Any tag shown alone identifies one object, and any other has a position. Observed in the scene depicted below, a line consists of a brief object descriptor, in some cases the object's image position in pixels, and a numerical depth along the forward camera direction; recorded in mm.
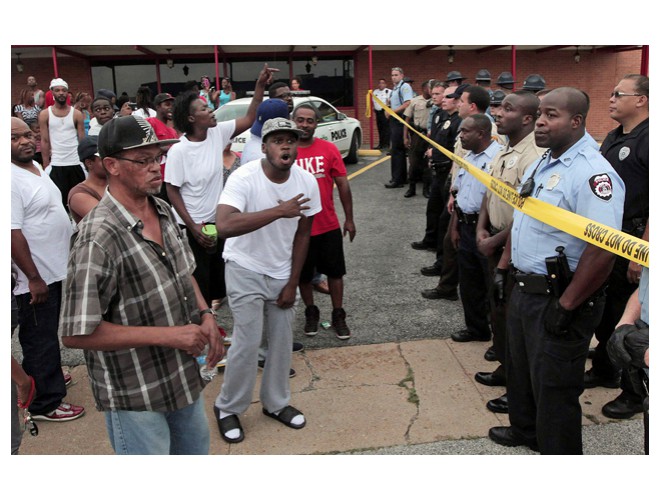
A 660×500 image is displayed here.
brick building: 17094
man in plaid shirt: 2141
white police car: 10602
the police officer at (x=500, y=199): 3898
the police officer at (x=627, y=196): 3734
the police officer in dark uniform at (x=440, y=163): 6816
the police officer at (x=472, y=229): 4617
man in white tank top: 7512
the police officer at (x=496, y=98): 6805
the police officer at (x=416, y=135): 9836
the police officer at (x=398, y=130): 10516
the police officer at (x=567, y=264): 2740
